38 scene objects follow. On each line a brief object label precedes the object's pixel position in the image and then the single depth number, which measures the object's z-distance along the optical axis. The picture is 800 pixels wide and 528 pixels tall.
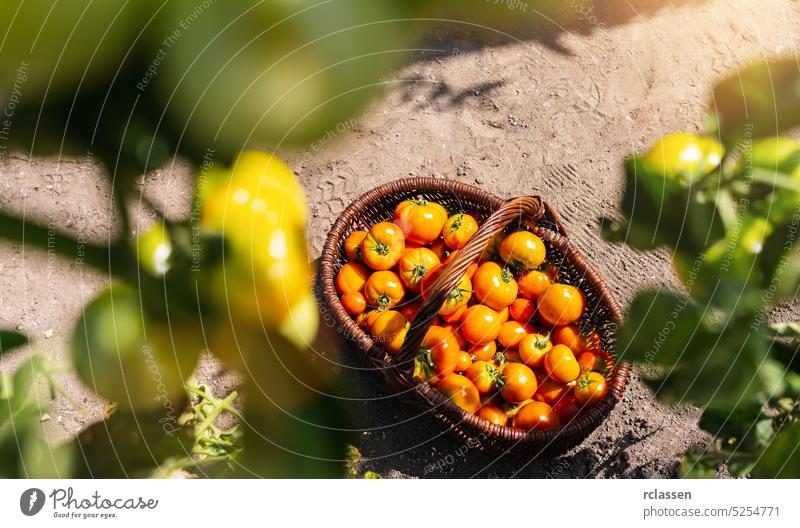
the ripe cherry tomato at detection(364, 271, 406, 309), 0.94
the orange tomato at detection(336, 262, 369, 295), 0.96
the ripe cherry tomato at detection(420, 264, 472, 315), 0.90
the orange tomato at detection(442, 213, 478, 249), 0.96
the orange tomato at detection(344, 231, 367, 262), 0.98
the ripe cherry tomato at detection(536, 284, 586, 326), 0.93
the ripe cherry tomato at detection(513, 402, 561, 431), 0.89
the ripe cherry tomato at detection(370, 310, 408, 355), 0.90
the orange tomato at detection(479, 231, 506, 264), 0.98
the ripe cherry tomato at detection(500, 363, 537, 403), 0.90
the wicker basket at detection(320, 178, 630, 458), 0.82
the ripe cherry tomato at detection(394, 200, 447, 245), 0.95
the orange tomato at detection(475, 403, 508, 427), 0.91
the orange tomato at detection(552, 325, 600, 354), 0.95
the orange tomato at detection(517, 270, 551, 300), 0.96
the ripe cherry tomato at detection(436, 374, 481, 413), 0.89
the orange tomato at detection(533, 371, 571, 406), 0.93
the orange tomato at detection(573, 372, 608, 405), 0.91
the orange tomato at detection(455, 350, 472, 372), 0.91
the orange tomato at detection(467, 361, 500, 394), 0.91
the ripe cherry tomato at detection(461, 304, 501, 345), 0.91
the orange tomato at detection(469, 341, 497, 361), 0.93
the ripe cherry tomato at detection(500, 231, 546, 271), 0.94
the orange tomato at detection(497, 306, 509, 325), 0.95
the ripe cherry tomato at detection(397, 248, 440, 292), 0.94
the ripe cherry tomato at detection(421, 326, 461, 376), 0.90
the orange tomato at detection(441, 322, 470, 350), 0.93
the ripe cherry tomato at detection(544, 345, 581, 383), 0.91
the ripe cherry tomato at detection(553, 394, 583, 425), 0.92
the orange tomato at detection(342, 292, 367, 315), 0.95
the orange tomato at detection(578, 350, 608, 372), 0.94
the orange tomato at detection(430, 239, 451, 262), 1.00
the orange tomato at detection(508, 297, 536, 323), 0.97
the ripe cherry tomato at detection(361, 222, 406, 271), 0.94
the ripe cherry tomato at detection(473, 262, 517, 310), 0.92
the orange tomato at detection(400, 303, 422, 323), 0.95
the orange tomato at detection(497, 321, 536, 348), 0.95
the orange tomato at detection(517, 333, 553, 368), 0.93
